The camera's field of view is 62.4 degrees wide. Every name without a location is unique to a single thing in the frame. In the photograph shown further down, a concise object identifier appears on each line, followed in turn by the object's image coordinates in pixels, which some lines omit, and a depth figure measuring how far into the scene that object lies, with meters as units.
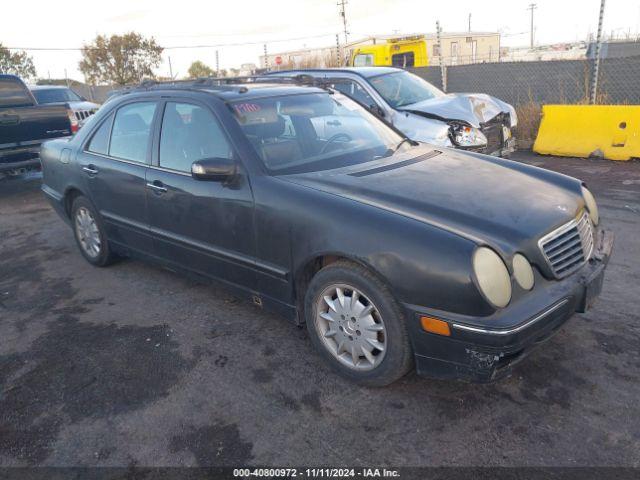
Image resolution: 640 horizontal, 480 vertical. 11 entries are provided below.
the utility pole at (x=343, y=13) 40.41
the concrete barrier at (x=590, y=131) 8.17
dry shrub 9.89
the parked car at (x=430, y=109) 7.22
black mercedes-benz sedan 2.51
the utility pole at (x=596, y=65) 9.05
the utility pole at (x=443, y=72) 11.95
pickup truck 8.02
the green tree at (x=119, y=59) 30.23
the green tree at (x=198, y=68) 41.17
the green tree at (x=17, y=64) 28.12
